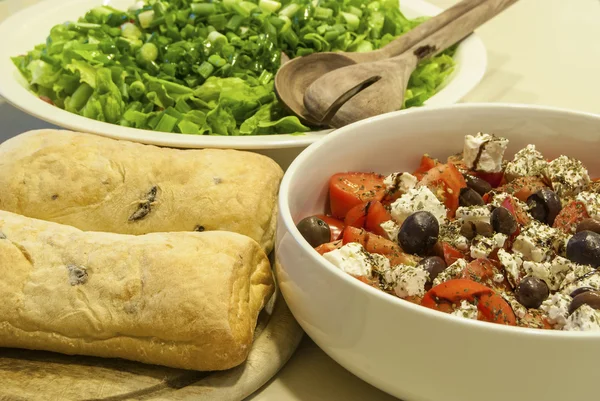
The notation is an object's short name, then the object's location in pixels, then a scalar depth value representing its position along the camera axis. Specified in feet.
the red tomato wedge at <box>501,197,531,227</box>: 2.57
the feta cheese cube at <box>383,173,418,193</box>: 2.66
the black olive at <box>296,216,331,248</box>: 2.55
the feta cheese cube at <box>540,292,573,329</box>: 2.31
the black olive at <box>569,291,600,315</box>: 2.28
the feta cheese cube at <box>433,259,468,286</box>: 2.40
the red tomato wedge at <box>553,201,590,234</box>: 2.57
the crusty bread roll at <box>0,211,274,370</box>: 2.39
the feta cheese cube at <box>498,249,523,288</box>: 2.43
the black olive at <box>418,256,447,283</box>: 2.42
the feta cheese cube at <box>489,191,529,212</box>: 2.60
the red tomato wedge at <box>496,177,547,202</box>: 2.66
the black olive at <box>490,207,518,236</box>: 2.51
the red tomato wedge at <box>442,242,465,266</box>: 2.49
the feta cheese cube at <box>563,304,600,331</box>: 2.23
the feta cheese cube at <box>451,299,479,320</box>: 2.27
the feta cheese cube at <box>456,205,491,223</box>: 2.54
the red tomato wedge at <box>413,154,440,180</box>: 2.78
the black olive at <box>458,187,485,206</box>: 2.63
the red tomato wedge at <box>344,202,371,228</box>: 2.61
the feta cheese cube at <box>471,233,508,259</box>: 2.47
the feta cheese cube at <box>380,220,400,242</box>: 2.56
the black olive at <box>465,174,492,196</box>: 2.69
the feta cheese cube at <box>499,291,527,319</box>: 2.34
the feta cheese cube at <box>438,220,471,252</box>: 2.51
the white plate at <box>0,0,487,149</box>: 2.92
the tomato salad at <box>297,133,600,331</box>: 2.33
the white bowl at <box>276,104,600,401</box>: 2.16
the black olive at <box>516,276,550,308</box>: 2.37
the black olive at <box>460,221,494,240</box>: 2.53
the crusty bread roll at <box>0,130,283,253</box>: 2.70
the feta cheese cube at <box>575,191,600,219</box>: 2.57
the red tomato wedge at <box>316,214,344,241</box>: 2.64
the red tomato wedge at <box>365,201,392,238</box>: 2.59
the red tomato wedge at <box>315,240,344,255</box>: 2.49
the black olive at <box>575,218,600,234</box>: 2.51
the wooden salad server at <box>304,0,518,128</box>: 3.00
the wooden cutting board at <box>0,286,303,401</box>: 2.36
